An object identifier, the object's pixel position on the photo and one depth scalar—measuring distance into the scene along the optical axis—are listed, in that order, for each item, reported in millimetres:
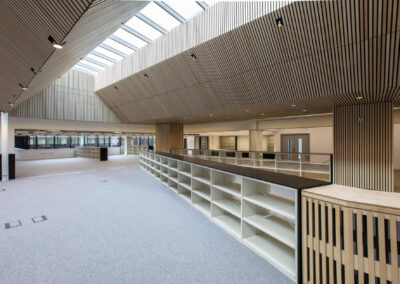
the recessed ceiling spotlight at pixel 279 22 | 4742
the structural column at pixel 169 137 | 15203
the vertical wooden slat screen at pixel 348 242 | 1738
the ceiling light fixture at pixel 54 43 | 3283
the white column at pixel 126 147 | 22750
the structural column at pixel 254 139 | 13484
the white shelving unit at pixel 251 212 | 2738
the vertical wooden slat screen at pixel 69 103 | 11633
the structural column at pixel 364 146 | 6598
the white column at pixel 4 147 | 8914
